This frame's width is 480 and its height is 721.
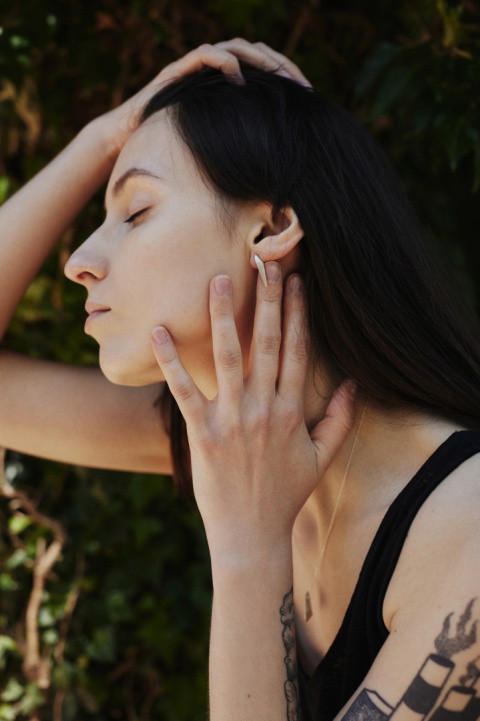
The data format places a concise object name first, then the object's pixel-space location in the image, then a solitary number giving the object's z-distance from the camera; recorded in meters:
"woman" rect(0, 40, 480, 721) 1.20
